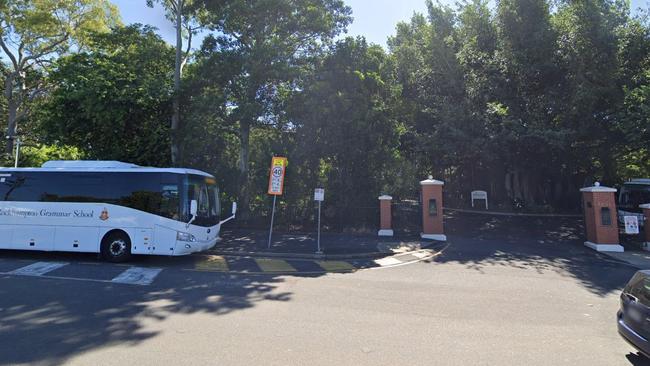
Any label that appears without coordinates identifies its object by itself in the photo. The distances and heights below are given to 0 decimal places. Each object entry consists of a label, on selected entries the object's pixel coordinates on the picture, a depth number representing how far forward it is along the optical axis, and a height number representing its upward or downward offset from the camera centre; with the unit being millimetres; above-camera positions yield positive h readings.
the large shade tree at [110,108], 17078 +4561
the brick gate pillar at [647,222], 14742 -357
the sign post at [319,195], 13250 +580
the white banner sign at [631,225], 14180 -445
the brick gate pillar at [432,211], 16125 +63
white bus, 11117 +80
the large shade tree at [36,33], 26344 +12468
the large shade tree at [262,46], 16688 +7457
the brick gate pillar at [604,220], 14555 -278
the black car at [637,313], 4691 -1242
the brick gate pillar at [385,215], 16781 -99
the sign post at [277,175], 13594 +1277
